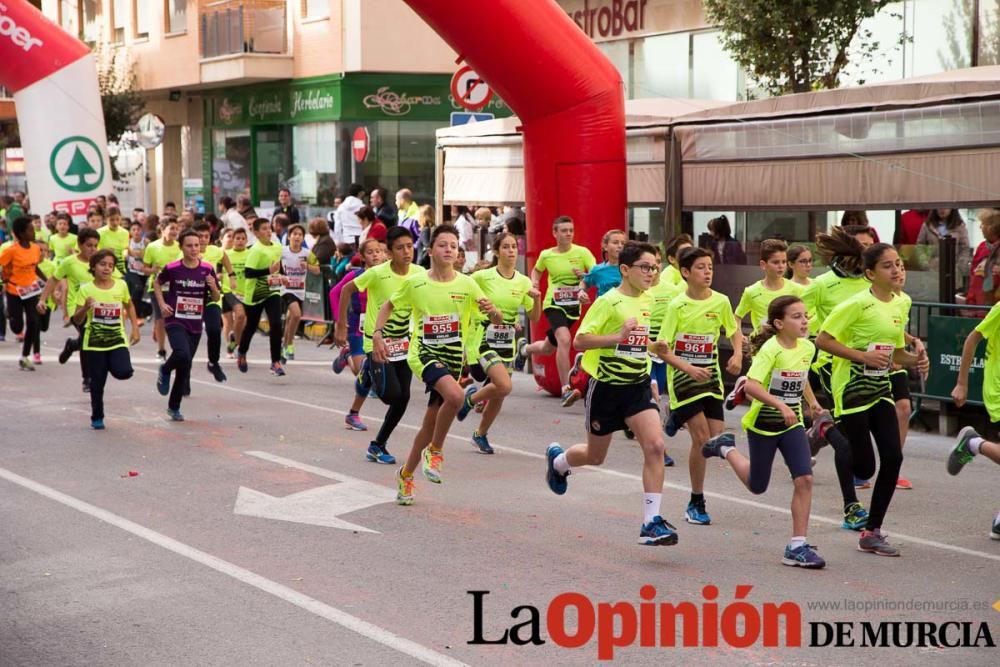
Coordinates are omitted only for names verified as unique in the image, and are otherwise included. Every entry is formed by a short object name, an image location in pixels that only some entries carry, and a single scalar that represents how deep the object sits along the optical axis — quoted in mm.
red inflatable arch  14531
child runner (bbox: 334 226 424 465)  10875
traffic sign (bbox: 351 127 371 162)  28797
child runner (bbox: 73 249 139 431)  13031
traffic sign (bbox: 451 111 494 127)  20391
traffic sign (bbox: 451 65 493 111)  18484
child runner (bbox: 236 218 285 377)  17016
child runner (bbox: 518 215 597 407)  14352
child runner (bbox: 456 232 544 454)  12086
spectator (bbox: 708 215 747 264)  16234
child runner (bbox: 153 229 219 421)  14133
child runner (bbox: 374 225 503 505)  9719
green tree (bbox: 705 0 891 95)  18828
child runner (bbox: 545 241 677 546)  8445
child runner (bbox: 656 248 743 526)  9148
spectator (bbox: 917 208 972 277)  14297
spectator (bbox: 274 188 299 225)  26539
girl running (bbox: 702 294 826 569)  7949
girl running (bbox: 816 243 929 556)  8461
